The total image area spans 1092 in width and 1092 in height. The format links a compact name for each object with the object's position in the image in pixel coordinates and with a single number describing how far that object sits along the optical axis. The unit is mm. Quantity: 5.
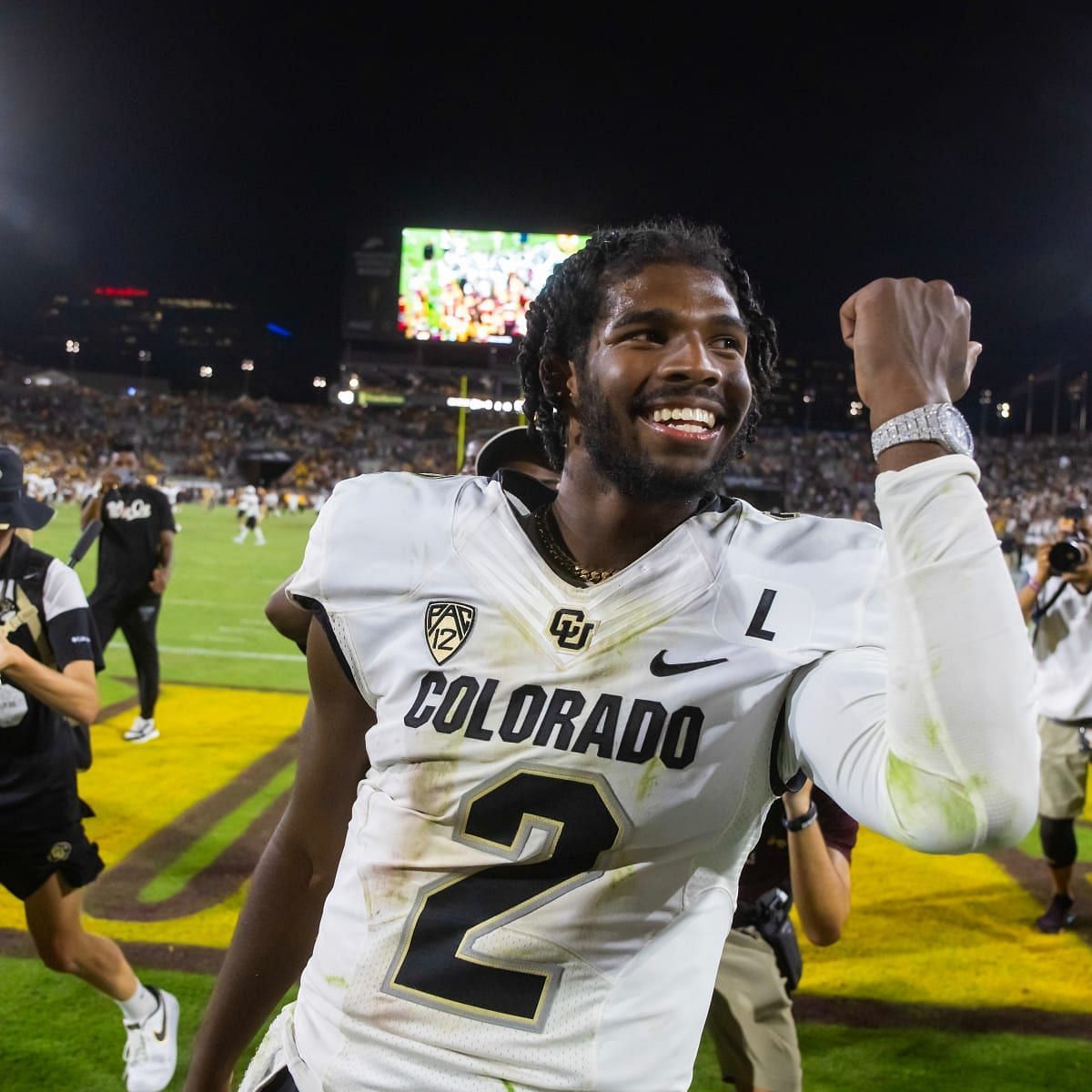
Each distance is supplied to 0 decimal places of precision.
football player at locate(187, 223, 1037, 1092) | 1005
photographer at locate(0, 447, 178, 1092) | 2980
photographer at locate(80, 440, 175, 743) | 6453
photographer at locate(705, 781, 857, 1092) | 2244
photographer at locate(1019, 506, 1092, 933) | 4305
